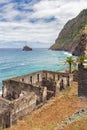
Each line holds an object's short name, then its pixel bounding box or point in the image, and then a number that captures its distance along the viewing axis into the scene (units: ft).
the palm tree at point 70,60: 88.92
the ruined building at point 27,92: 46.94
